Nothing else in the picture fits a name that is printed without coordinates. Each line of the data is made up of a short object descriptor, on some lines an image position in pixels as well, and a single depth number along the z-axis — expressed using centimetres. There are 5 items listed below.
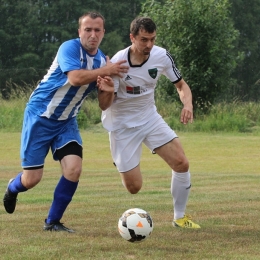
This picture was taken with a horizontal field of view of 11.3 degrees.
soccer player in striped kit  1316
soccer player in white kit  1388
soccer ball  1186
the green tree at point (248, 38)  10825
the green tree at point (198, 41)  5028
